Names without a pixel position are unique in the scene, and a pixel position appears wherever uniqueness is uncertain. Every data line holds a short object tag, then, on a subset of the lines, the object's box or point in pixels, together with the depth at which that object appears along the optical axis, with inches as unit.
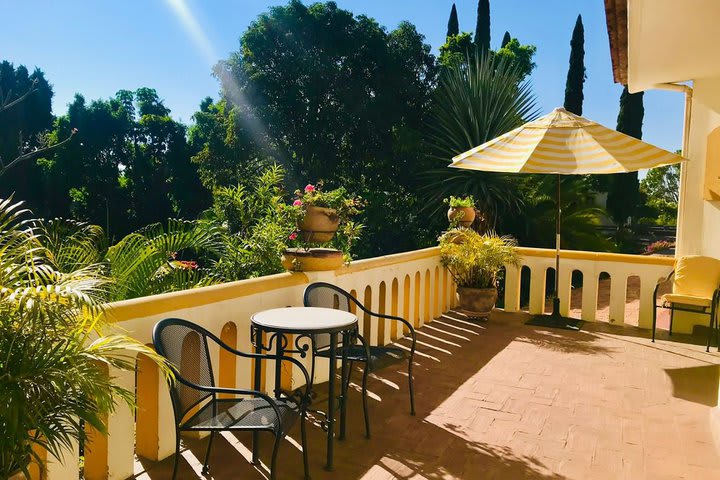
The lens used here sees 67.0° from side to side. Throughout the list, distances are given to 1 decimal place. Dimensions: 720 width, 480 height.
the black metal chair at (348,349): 121.1
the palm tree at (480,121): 449.4
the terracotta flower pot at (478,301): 241.6
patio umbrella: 207.0
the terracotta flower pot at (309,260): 155.9
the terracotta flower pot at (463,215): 263.7
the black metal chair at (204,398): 87.7
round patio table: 106.5
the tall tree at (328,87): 605.9
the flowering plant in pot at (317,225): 156.3
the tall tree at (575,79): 768.3
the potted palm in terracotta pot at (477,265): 241.0
